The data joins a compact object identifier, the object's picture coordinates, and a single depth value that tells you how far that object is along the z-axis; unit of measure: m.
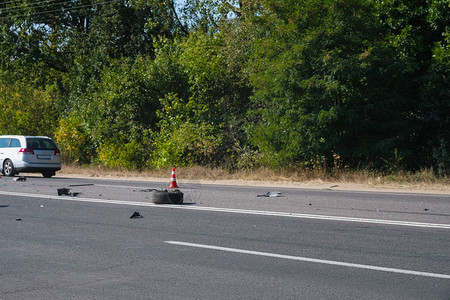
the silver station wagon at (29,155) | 23.09
